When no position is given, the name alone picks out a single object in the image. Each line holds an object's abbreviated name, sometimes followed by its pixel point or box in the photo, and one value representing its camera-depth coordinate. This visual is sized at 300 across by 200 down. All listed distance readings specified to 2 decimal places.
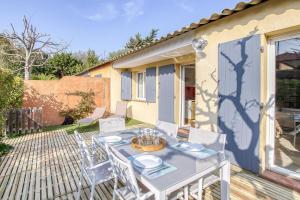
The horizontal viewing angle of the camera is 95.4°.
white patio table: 1.17
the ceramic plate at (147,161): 1.39
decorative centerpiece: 1.74
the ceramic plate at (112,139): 2.03
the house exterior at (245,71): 2.35
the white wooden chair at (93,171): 1.73
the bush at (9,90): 3.66
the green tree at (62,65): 14.04
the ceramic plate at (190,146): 1.75
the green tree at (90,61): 14.91
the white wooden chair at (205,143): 1.60
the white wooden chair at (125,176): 1.26
